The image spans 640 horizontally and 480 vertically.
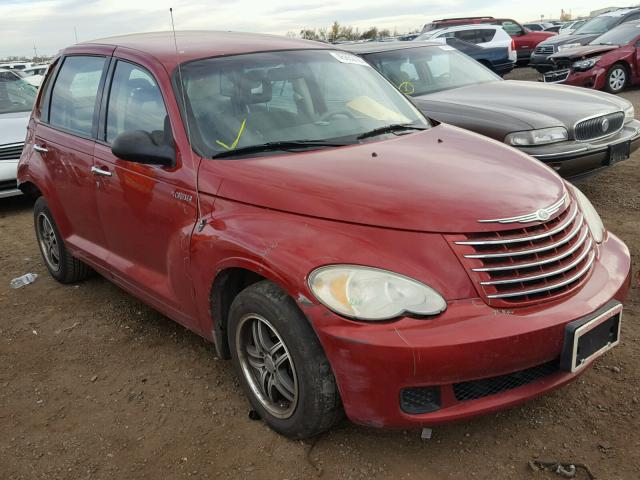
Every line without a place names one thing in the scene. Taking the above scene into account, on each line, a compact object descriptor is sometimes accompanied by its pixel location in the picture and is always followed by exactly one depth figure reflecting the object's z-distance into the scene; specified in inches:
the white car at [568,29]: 810.5
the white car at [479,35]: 670.5
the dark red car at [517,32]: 807.1
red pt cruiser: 92.0
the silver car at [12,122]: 284.5
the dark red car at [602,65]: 499.2
